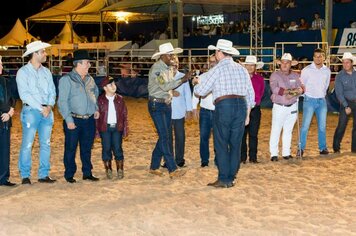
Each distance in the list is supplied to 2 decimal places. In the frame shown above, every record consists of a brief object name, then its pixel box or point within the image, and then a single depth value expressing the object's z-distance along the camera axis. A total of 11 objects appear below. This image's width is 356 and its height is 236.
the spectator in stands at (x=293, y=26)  21.40
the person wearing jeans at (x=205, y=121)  9.00
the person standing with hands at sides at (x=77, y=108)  7.77
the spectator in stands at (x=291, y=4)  23.03
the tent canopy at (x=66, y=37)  33.77
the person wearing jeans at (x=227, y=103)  7.39
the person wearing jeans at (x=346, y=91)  10.13
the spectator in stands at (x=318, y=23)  20.58
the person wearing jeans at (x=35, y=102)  7.54
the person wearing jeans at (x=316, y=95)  10.02
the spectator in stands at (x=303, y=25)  21.15
